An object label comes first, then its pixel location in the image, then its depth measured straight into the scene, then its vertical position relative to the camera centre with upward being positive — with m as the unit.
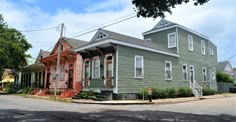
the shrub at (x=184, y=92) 16.48 -1.85
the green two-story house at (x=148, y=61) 13.95 +1.19
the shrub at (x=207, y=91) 18.69 -2.01
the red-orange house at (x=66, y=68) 17.70 +0.60
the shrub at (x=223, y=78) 25.87 -0.68
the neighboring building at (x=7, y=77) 36.91 -0.90
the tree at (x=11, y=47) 22.74 +3.71
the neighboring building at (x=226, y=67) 34.05 +1.31
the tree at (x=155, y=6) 6.24 +2.55
